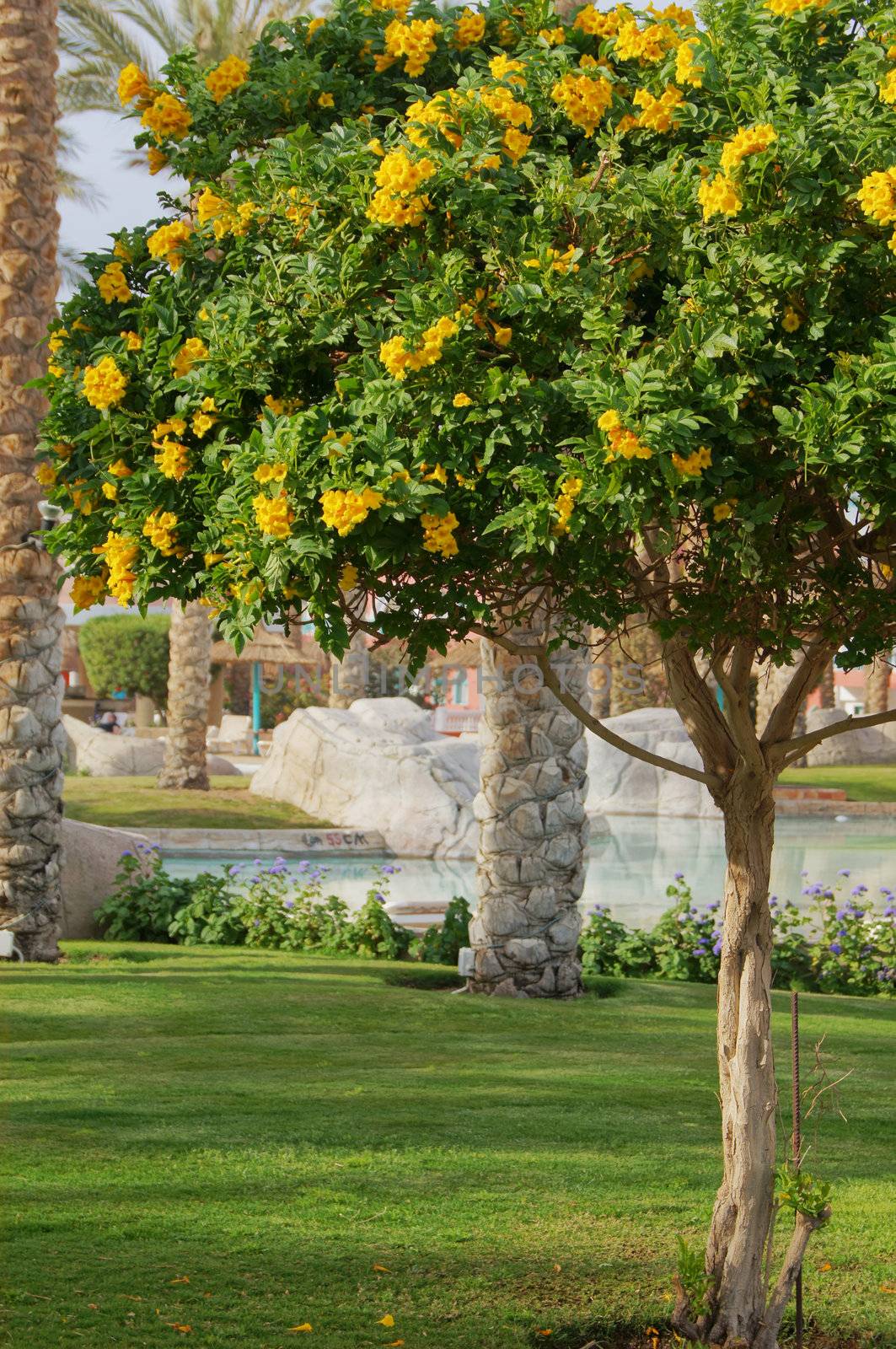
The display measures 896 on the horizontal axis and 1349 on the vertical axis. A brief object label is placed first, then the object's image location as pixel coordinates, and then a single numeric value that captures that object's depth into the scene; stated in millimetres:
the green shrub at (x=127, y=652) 39062
